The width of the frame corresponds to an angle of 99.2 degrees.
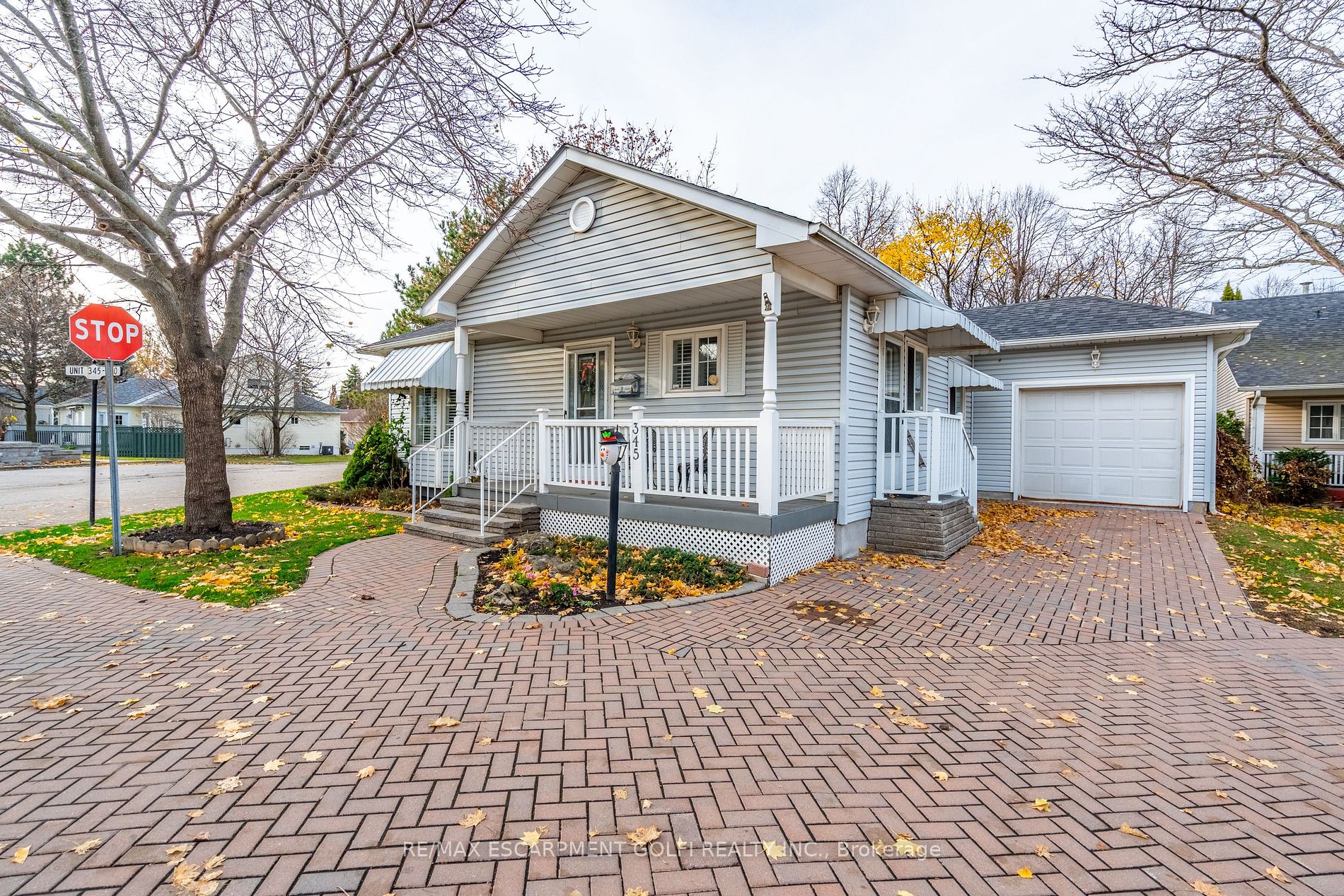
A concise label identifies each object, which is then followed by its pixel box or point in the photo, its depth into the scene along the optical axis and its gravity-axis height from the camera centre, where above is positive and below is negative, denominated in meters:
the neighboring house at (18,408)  28.49 +1.77
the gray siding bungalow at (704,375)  7.00 +1.07
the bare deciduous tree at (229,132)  6.64 +4.07
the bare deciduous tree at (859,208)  25.47 +10.60
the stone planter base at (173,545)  7.49 -1.42
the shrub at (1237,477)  12.75 -0.80
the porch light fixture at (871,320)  8.32 +1.75
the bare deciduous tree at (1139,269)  22.33 +7.23
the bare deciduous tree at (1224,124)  10.89 +6.88
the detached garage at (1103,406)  11.29 +0.74
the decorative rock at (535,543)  7.58 -1.42
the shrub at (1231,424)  13.91 +0.41
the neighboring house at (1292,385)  15.47 +1.54
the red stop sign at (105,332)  7.30 +1.40
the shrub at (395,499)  12.11 -1.33
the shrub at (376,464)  13.93 -0.62
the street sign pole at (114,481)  7.15 -0.54
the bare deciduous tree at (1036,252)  24.84 +8.28
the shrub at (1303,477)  13.26 -0.84
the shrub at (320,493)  13.32 -1.30
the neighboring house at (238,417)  33.22 +1.36
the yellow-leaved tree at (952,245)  23.80 +8.28
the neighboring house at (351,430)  40.71 +0.67
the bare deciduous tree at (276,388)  28.34 +2.83
